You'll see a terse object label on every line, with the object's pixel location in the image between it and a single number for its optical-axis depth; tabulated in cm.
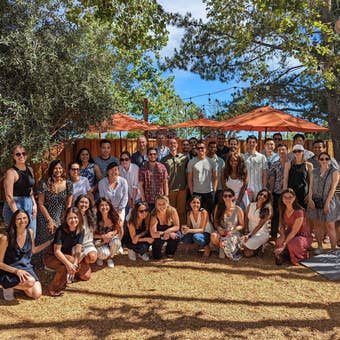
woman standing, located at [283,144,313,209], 603
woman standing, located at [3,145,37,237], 486
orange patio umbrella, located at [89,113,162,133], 921
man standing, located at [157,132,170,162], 722
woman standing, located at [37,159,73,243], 533
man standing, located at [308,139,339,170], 643
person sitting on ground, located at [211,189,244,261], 587
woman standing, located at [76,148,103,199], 622
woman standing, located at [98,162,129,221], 595
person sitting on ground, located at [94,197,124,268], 552
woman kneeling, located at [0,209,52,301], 432
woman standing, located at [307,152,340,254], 602
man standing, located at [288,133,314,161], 658
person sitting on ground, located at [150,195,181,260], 586
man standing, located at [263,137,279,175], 692
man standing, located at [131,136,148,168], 687
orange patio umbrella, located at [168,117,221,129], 1134
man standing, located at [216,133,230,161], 753
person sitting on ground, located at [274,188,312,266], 563
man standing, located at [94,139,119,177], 641
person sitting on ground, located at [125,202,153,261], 587
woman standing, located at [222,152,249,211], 638
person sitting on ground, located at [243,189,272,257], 593
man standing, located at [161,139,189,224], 700
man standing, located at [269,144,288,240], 639
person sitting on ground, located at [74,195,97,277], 507
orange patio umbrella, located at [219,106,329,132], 839
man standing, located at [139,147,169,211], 635
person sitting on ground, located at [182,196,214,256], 603
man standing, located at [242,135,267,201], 654
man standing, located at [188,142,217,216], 657
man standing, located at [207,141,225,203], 671
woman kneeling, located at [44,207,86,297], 462
